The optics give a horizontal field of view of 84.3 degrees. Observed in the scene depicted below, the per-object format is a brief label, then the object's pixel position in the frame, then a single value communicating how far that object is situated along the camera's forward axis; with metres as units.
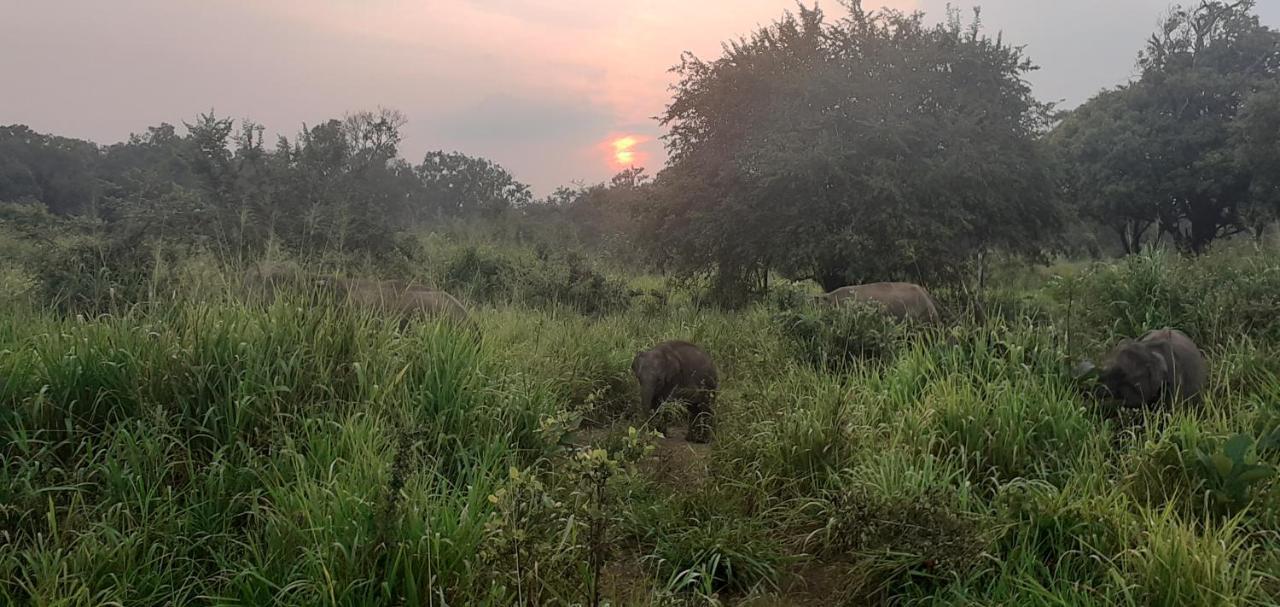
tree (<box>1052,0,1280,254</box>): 18.55
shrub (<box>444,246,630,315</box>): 10.62
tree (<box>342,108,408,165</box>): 15.76
